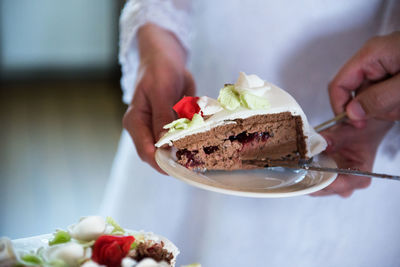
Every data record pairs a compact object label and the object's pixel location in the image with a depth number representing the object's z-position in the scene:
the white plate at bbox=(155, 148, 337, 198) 0.77
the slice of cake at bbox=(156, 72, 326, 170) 0.91
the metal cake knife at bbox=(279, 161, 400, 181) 0.74
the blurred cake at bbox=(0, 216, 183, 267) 0.47
